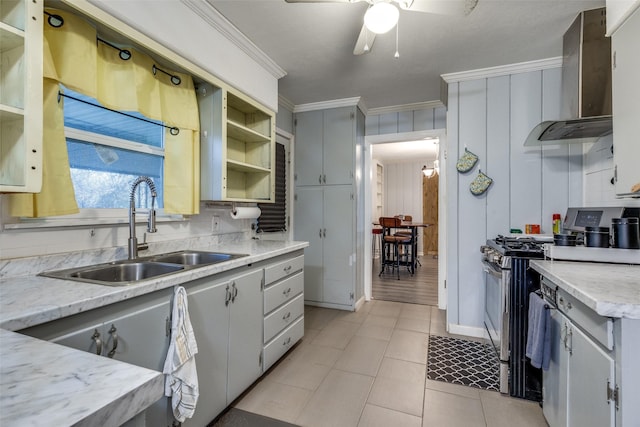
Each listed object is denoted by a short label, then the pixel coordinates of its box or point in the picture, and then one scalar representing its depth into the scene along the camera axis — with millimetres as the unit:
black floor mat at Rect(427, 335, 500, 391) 2148
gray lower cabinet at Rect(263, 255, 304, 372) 2133
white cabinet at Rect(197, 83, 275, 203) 2168
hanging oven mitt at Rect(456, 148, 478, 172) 2915
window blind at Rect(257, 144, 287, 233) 3297
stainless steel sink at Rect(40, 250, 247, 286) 1380
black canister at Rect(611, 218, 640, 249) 1610
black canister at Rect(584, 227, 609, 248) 1690
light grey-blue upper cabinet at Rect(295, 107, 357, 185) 3658
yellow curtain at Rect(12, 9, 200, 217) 1357
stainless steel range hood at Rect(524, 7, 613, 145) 1982
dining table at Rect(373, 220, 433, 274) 5708
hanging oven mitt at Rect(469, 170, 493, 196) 2865
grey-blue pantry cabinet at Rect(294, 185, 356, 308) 3668
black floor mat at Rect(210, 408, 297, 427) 1675
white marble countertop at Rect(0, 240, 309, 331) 873
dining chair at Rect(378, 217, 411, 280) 5621
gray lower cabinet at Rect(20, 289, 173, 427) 985
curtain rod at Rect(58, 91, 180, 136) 1470
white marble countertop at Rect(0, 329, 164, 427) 431
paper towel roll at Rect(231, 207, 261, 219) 2457
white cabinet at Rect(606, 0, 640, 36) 1485
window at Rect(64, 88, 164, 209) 1598
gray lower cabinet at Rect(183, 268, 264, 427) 1520
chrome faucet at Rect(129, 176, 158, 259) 1666
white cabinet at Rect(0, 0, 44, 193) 1115
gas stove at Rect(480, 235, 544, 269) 1927
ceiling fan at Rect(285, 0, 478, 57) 1491
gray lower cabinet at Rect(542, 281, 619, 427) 999
